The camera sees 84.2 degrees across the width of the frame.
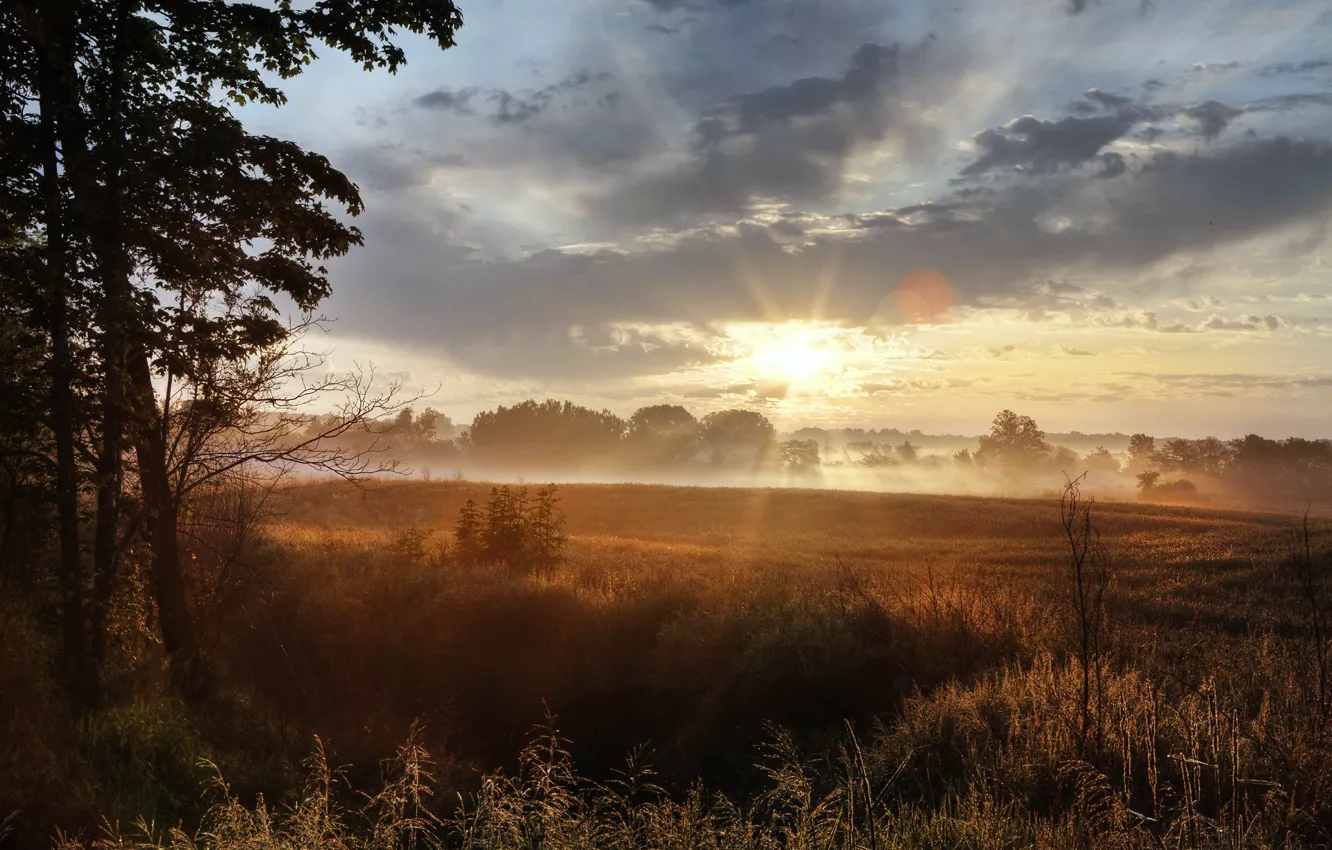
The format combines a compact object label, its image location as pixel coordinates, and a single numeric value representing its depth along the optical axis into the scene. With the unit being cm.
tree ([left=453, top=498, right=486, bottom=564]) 2095
